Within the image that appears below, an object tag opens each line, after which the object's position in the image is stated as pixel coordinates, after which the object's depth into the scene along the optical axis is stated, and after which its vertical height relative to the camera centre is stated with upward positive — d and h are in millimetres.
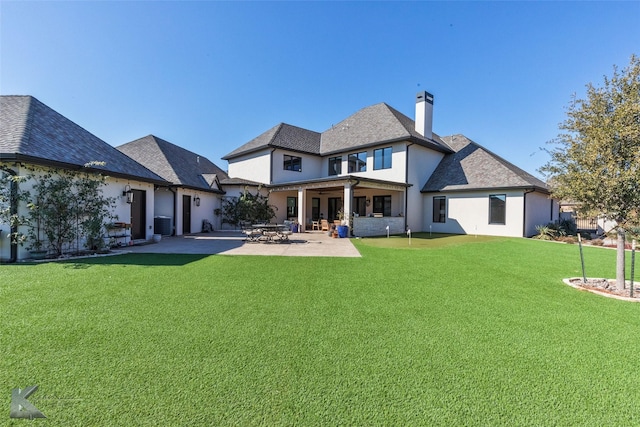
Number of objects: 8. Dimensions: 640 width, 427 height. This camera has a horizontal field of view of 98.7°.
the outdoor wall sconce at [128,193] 11409 +670
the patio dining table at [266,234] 12656 -1065
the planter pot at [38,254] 8273 -1411
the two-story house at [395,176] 16172 +2522
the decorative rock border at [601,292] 5066 -1512
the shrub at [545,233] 15152 -1049
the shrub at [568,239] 14431 -1313
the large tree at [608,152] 5379 +1314
